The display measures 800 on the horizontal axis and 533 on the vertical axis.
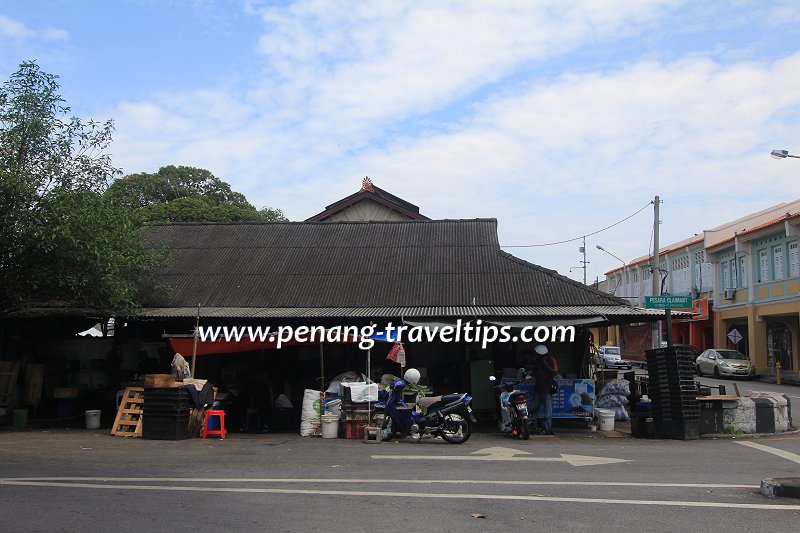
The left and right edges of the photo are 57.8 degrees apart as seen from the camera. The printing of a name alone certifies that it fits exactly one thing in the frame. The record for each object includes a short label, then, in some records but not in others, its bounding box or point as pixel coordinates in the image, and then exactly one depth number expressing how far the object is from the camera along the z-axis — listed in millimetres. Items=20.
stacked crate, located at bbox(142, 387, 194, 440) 14039
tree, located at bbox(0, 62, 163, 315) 14008
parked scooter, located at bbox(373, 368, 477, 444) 13501
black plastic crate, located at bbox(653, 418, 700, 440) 13969
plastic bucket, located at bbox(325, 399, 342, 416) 14945
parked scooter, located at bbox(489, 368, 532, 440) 14102
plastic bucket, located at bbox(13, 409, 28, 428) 16156
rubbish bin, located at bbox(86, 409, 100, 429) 15946
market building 16109
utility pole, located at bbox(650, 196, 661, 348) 30738
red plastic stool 14523
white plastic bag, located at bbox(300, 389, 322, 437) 15062
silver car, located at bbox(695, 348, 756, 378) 35000
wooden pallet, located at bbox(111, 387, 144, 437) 14859
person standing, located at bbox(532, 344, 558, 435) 14656
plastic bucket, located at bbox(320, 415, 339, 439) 14758
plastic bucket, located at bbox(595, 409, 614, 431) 15359
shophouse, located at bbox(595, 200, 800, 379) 34969
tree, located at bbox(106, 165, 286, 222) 43219
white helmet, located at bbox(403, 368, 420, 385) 14349
